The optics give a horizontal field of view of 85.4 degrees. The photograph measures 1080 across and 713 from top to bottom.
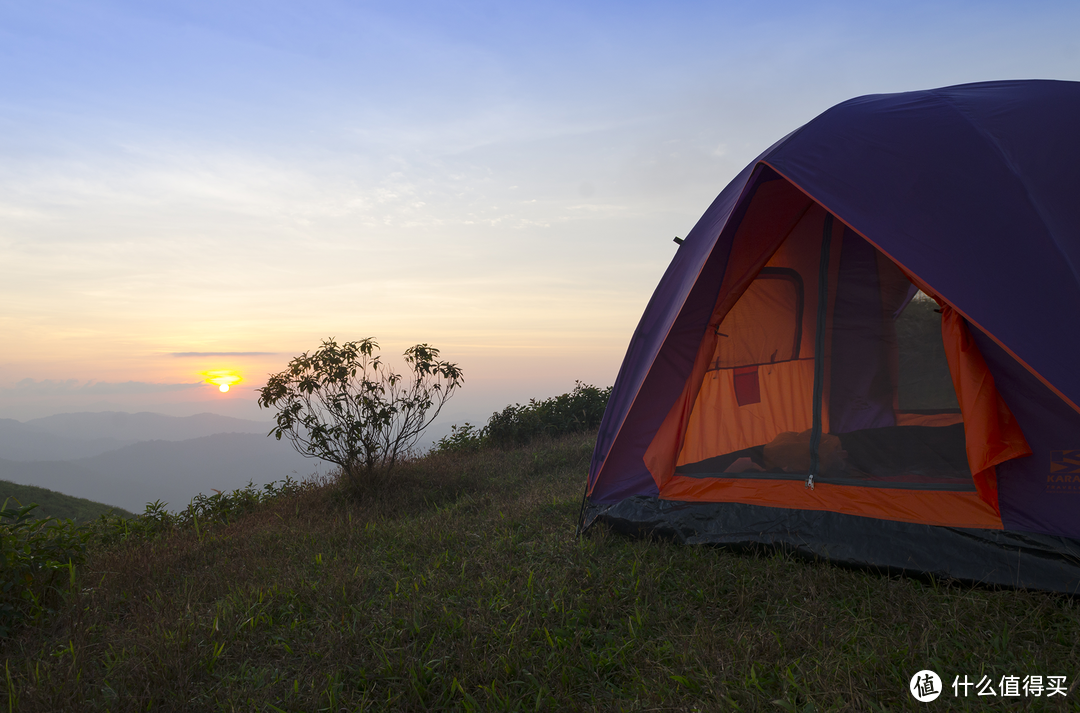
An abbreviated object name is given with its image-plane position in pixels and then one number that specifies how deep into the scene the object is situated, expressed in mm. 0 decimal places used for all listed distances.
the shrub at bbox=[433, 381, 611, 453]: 8477
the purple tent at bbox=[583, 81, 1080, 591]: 2639
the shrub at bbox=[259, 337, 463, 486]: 5828
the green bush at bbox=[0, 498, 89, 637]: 3076
